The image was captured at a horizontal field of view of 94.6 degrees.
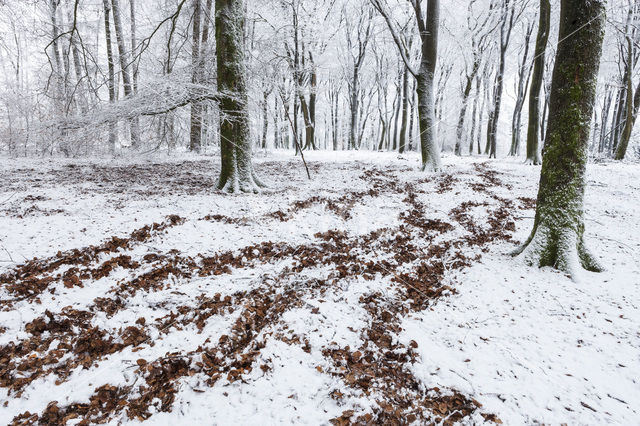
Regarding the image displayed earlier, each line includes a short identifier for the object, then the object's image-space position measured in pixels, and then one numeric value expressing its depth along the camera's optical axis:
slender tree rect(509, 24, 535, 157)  16.58
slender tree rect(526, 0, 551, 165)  10.43
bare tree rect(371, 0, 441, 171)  9.37
